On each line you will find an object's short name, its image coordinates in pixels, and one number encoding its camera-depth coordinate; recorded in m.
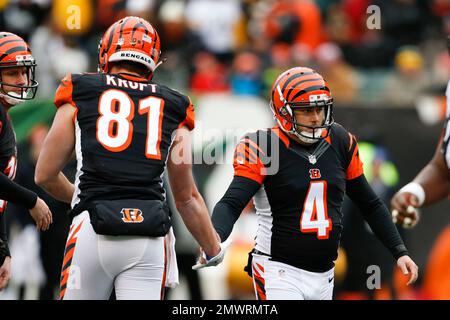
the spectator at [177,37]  13.32
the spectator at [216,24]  13.88
